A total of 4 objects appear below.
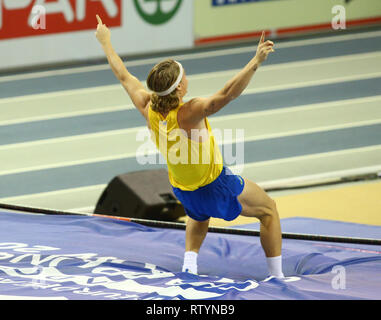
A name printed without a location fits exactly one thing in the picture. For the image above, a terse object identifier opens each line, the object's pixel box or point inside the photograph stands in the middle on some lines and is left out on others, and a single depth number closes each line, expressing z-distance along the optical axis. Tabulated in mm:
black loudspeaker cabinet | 12922
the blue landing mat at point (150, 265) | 9164
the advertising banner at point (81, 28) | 20703
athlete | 9320
